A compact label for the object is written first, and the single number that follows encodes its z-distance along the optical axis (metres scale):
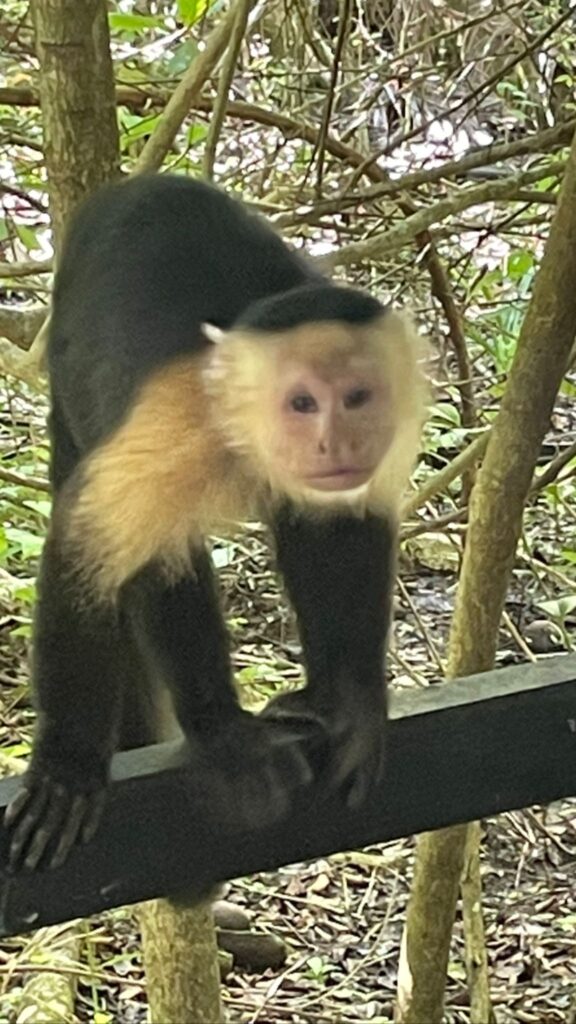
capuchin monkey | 1.23
